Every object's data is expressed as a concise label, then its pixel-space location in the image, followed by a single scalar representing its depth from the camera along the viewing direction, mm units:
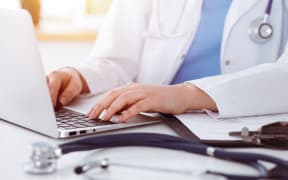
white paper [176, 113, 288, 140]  826
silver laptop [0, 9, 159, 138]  784
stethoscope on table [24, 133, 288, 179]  646
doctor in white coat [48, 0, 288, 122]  988
